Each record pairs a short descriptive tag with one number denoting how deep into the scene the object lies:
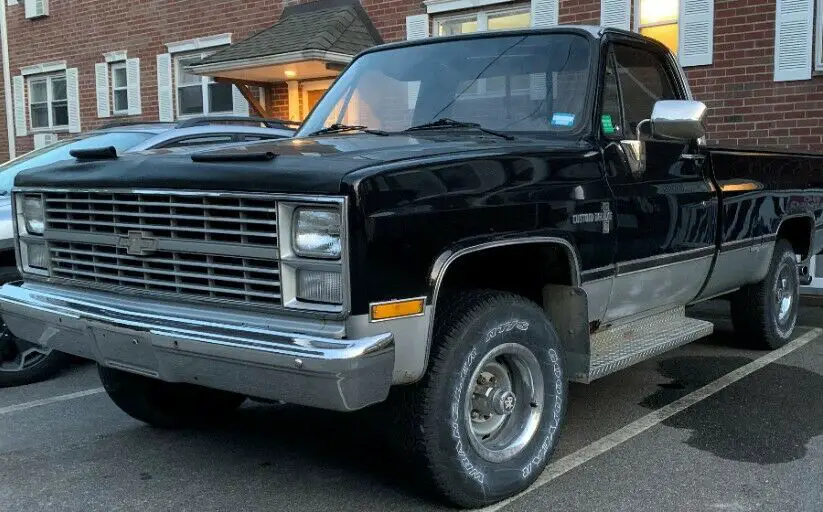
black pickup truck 2.84
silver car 5.37
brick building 9.02
